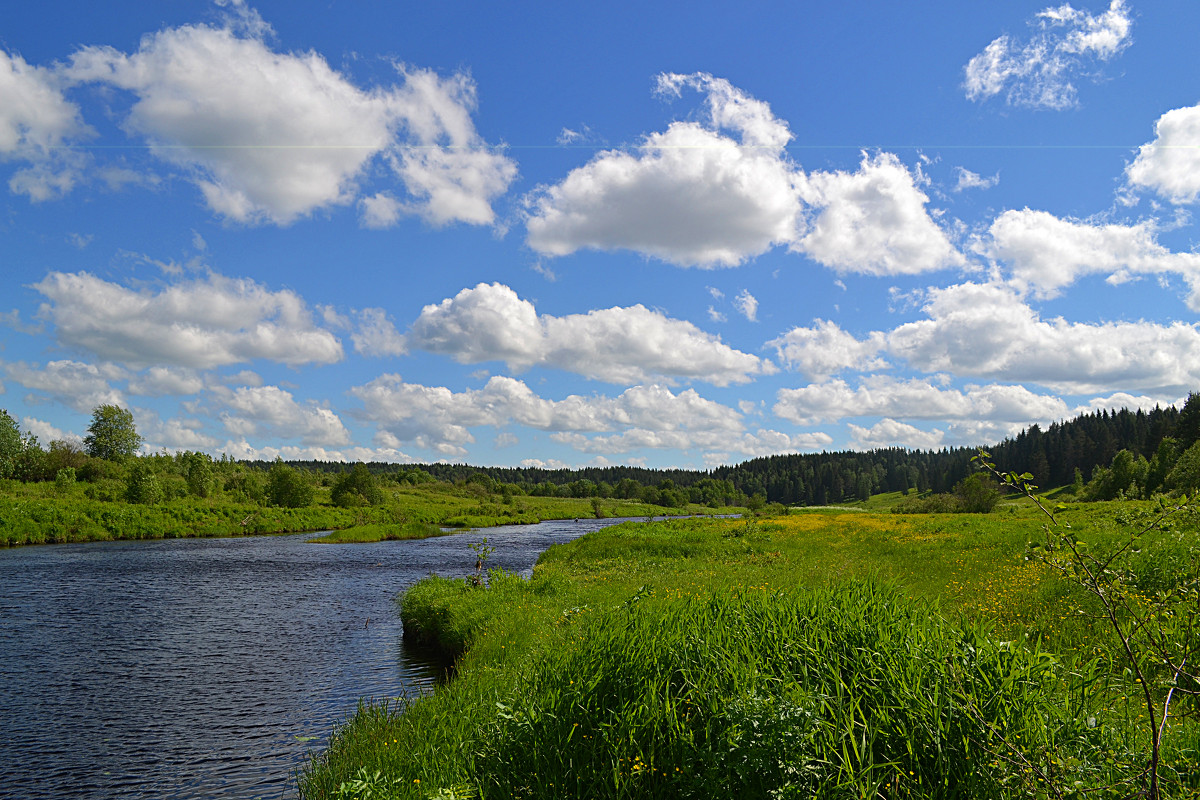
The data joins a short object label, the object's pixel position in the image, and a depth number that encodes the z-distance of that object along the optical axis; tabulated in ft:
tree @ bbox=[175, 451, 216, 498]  271.12
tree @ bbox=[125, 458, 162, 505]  224.74
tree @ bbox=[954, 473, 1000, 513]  216.95
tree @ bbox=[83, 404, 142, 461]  361.24
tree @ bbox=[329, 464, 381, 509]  301.22
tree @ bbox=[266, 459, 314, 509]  291.79
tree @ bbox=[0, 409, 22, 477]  256.11
